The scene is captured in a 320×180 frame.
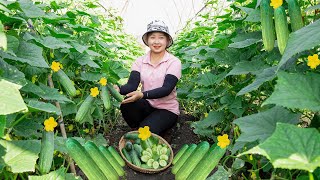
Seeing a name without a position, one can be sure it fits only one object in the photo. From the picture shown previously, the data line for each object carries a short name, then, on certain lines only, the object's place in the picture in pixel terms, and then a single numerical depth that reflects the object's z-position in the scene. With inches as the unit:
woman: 125.8
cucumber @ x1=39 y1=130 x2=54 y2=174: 60.1
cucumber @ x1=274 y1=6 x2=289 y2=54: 53.1
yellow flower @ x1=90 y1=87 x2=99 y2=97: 96.2
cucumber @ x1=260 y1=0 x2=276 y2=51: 56.8
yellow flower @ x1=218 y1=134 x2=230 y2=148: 80.0
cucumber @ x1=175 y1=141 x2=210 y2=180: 86.2
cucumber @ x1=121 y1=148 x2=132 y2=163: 105.4
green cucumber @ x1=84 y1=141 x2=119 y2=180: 84.5
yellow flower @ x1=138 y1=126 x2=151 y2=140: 101.9
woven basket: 99.7
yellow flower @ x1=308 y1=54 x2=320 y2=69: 55.3
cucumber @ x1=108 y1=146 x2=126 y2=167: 98.3
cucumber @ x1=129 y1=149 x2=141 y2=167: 102.5
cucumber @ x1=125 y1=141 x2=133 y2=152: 107.9
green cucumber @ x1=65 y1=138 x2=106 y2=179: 73.9
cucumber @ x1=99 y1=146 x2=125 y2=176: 92.1
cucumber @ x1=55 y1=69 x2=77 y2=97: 82.5
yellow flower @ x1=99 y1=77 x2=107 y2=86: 99.2
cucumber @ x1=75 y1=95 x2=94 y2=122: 93.4
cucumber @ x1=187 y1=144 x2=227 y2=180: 80.2
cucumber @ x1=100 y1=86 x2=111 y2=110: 101.8
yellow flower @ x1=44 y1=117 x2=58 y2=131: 63.8
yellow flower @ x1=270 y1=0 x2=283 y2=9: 53.1
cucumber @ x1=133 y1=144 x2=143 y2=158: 107.4
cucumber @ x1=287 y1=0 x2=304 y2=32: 52.8
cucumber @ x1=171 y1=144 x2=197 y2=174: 94.4
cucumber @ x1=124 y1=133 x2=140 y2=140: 113.7
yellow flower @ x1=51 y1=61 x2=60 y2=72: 79.5
